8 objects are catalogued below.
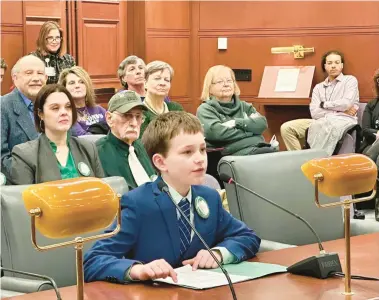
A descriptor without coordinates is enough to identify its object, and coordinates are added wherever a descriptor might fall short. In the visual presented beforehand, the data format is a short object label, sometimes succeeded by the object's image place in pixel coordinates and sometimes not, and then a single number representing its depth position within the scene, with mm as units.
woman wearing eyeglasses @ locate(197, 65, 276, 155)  5305
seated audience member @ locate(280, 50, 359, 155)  6562
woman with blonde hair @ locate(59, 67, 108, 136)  5137
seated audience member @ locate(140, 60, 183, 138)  5070
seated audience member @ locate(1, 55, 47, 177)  4172
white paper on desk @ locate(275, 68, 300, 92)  7539
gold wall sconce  7613
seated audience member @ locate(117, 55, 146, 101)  5617
